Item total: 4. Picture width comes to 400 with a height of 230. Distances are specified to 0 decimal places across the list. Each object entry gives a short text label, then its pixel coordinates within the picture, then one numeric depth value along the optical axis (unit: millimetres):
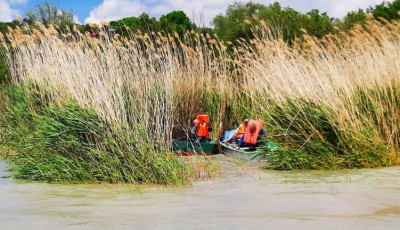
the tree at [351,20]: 35225
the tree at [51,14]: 51912
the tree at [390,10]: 39834
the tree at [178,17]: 75562
